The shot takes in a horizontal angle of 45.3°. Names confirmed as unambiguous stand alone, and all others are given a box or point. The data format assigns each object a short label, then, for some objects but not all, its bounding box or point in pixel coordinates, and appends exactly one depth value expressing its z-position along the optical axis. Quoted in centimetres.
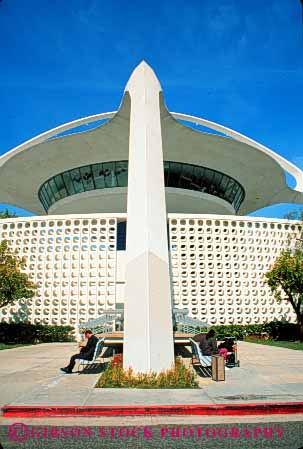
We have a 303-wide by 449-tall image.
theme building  829
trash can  747
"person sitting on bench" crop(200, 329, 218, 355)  866
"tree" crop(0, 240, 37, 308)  1522
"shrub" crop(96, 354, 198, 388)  687
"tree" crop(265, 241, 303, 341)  1545
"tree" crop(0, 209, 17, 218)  4304
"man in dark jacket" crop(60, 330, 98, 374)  856
